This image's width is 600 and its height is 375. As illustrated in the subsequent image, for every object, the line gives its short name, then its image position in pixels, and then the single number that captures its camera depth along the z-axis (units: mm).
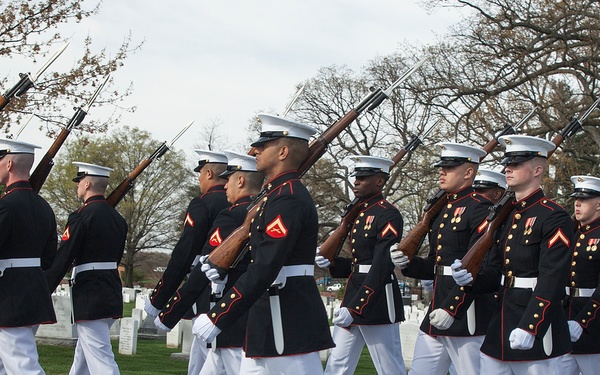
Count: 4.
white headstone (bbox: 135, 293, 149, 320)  23884
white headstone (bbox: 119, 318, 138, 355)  14180
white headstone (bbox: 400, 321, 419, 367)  13680
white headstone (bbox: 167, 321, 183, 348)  15562
